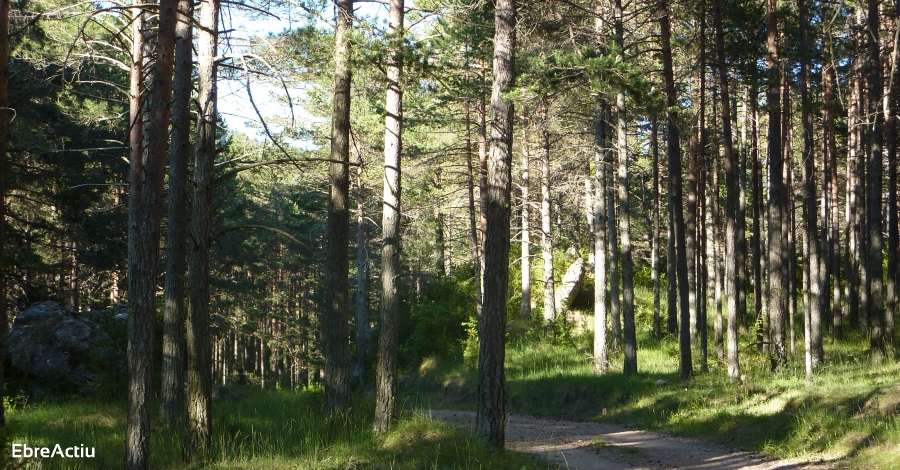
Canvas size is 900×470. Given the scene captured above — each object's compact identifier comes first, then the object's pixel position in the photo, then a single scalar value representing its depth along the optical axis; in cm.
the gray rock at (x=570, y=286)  2664
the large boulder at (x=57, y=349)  1530
